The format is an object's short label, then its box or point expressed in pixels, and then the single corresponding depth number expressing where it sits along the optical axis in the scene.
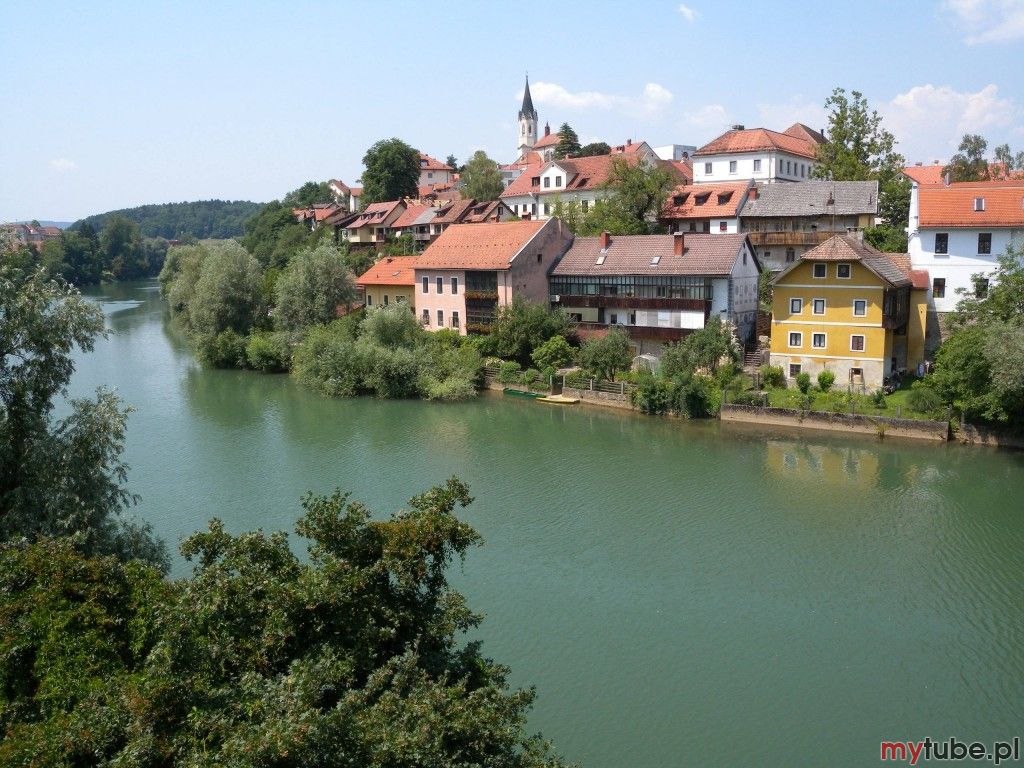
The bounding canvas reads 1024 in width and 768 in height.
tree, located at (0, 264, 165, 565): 14.02
